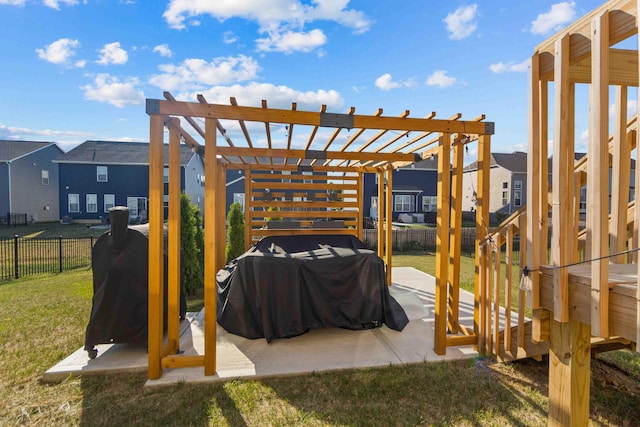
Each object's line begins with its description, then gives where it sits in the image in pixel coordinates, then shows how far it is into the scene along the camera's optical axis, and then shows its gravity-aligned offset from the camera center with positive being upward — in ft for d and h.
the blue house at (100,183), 66.08 +5.52
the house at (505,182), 69.92 +5.31
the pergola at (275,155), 8.96 +1.98
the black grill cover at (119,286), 9.86 -2.55
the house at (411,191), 71.61 +3.44
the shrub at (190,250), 16.66 -2.34
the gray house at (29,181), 62.80 +6.08
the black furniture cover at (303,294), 11.50 -3.41
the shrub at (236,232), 22.05 -1.83
